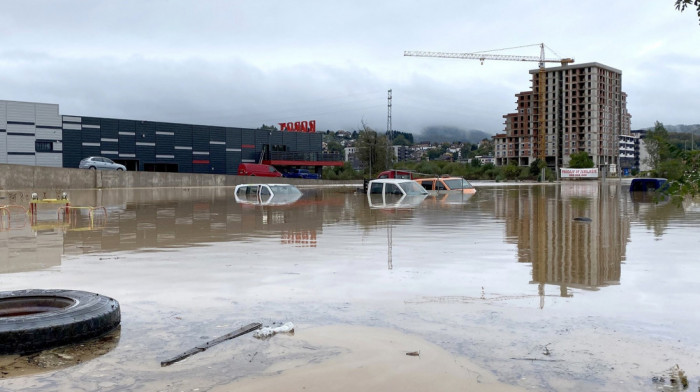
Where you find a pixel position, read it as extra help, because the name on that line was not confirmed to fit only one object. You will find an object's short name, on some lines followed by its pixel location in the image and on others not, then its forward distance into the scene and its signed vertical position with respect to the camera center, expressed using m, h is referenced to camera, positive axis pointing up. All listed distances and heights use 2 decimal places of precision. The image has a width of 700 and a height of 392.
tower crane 169.62 +24.86
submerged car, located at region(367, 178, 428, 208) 34.59 -0.58
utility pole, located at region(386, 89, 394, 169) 90.64 +6.01
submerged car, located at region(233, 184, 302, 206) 31.84 -0.84
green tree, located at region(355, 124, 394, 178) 99.19 +4.93
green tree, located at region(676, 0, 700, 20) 4.50 +1.27
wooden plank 4.94 -1.39
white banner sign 114.71 +1.14
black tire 5.22 -1.23
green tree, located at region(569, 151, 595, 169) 149.38 +4.39
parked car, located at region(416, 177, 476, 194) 39.50 -0.34
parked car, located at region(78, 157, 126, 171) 58.03 +1.73
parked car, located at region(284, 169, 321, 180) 82.31 +0.81
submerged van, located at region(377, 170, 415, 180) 62.09 +0.66
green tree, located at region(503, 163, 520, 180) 116.62 +1.27
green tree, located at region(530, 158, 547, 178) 135.38 +2.83
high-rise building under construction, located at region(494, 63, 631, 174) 174.00 +17.59
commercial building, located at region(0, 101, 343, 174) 80.50 +5.61
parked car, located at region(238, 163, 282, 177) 74.81 +1.38
